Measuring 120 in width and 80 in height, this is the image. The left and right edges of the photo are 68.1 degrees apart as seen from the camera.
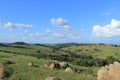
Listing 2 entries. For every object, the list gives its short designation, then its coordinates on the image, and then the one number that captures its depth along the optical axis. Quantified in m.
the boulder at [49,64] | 25.83
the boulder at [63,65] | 27.67
